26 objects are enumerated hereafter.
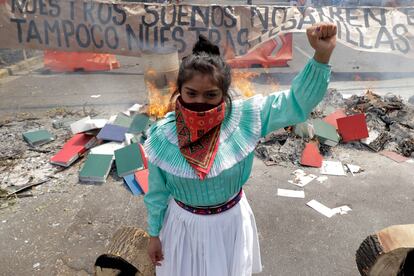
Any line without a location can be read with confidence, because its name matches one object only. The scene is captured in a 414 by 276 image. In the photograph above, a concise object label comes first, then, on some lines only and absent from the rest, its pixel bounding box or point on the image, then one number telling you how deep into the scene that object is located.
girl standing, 1.63
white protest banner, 6.64
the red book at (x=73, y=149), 4.90
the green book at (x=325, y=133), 5.30
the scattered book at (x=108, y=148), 5.00
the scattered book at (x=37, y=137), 5.43
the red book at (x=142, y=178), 4.37
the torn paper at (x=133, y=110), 5.98
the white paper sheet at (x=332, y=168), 4.81
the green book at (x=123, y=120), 5.47
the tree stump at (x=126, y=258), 2.48
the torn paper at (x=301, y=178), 4.59
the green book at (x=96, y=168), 4.59
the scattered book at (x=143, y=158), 4.74
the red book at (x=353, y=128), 5.38
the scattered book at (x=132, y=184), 4.38
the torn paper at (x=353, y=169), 4.83
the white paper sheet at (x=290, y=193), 4.32
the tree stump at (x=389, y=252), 2.41
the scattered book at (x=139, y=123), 5.39
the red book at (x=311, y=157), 4.98
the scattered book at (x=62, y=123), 6.10
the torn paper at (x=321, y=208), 3.98
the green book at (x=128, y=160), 4.65
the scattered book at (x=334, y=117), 5.76
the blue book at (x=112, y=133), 5.24
